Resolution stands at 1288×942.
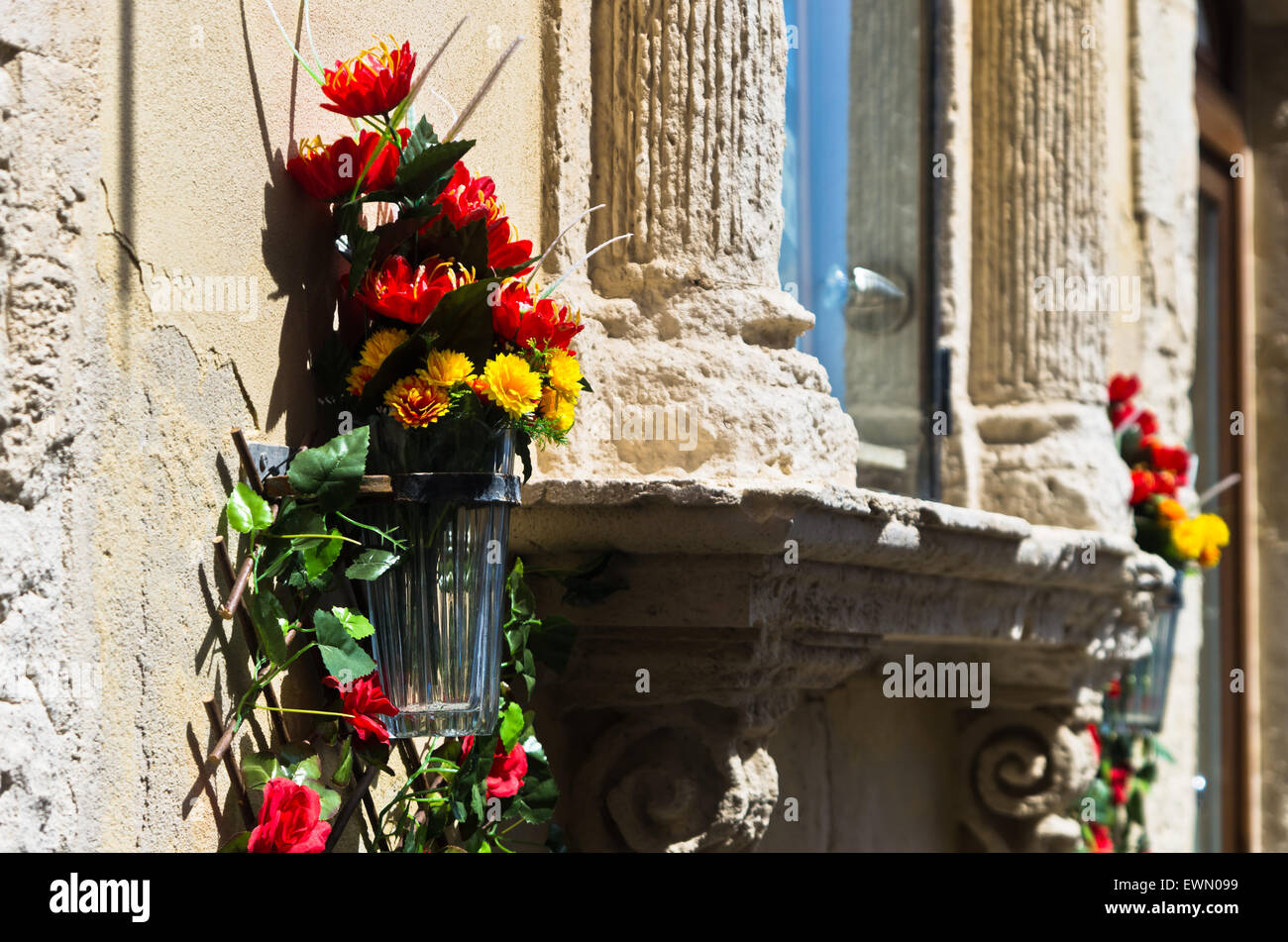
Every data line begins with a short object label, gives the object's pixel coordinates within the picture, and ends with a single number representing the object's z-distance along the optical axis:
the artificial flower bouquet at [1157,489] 5.41
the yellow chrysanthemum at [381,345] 3.62
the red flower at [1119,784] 5.61
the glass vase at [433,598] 3.61
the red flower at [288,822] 3.47
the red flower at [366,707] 3.56
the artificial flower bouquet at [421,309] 3.61
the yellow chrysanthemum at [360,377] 3.63
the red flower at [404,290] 3.62
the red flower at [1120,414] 5.45
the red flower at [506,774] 3.80
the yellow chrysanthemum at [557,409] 3.69
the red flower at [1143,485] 5.43
